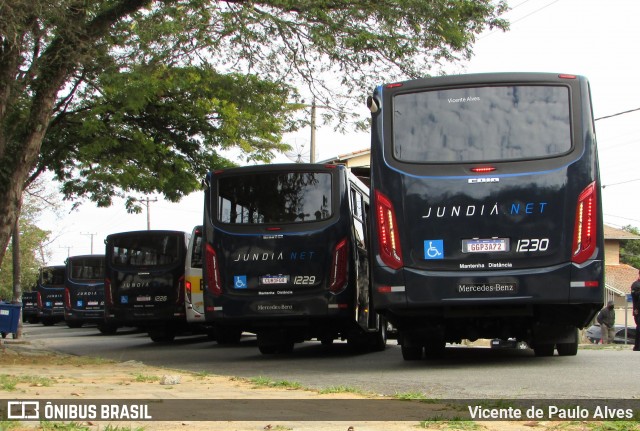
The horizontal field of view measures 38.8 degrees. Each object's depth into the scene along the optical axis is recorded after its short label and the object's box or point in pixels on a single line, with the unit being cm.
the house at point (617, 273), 4528
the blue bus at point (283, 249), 1349
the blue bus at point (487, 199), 1030
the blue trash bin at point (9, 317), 2208
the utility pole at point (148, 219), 7606
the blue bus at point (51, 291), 3725
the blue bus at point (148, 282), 2067
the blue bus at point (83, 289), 2978
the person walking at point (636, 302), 1630
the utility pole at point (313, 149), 3366
